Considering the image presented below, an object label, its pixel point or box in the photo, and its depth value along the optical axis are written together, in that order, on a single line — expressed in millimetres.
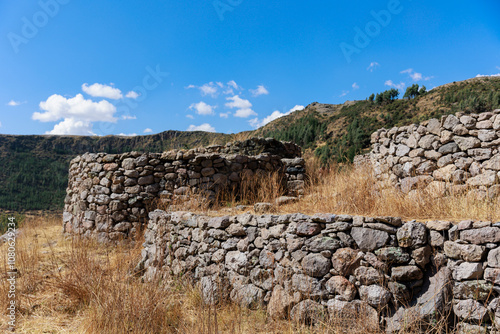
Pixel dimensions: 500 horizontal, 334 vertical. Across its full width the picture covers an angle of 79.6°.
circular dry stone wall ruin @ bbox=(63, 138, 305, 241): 7895
